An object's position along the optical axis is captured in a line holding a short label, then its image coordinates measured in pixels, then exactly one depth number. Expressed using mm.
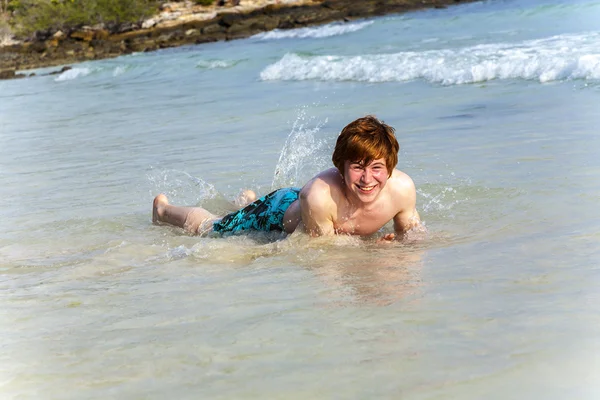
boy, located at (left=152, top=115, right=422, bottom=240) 5113
